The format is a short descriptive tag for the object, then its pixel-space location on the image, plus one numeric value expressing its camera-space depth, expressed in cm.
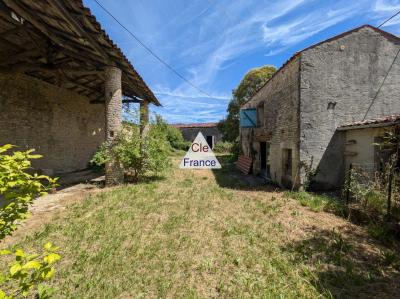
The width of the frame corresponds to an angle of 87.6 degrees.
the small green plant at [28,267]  109
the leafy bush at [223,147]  2396
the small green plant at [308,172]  693
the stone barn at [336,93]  693
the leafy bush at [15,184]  141
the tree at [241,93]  1930
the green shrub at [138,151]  731
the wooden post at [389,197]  420
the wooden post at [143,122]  837
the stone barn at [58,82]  554
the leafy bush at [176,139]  2614
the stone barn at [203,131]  3116
